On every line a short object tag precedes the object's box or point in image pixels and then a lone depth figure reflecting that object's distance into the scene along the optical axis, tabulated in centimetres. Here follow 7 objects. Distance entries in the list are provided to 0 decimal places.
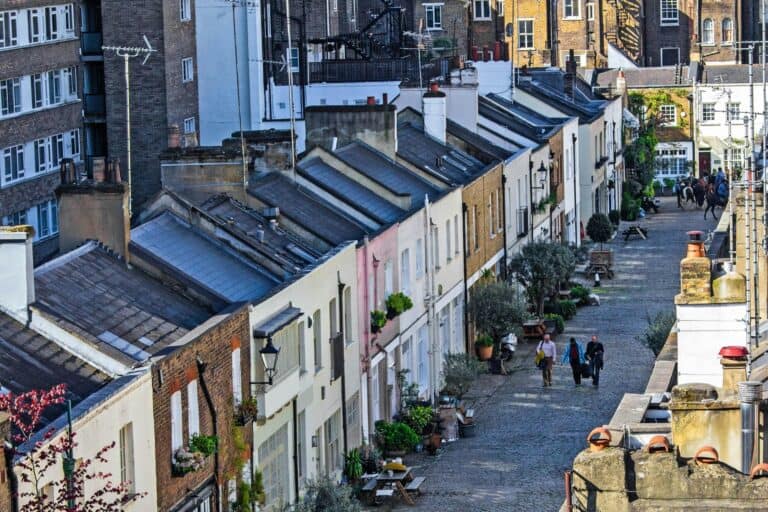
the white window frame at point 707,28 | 14338
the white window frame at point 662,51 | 14326
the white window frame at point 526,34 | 13571
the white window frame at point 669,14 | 14338
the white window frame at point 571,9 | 13625
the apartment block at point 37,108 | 7075
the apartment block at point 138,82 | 7656
